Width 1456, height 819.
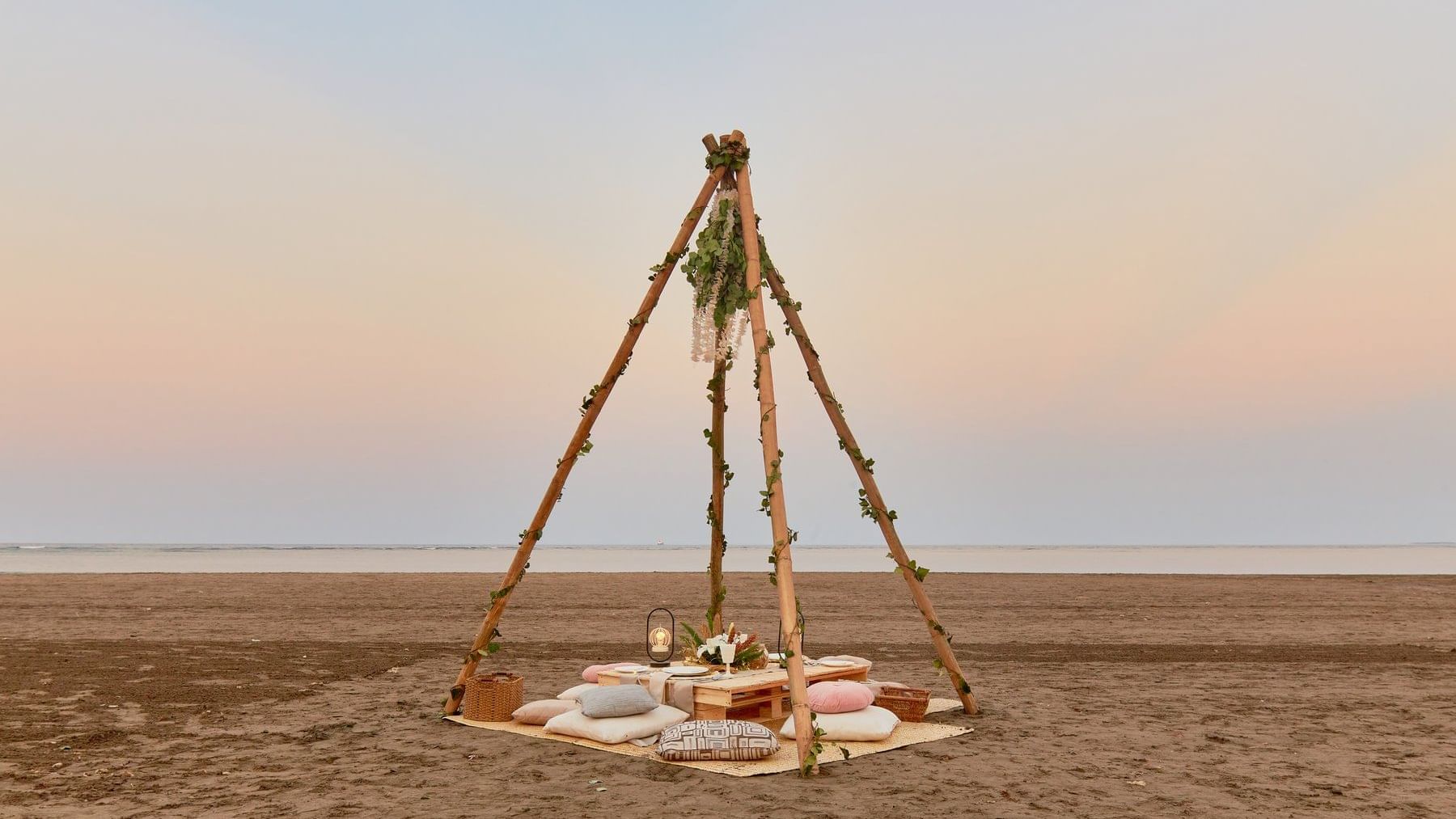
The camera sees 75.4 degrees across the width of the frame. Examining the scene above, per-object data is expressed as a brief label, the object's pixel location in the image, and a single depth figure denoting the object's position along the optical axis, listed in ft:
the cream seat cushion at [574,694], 27.40
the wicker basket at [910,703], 26.37
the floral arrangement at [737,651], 26.91
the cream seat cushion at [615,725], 23.62
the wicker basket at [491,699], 26.55
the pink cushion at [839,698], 24.26
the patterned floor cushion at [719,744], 21.86
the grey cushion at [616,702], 24.13
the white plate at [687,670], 26.17
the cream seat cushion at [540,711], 25.96
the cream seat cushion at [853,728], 23.49
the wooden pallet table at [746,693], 24.38
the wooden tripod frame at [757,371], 25.05
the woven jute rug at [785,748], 21.35
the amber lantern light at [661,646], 27.78
